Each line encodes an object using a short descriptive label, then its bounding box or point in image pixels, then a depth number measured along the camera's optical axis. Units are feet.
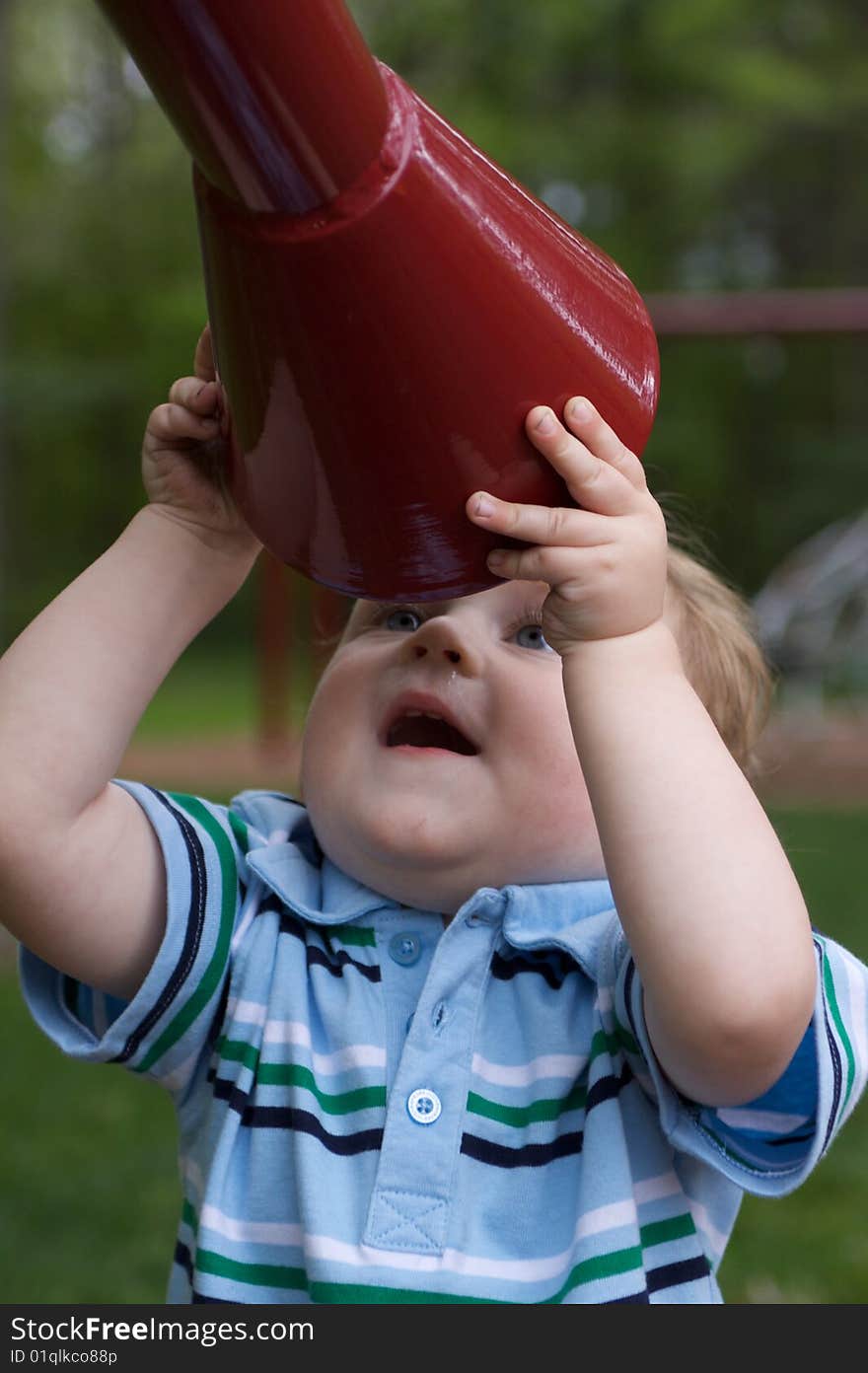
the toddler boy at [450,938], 4.36
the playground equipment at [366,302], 3.97
